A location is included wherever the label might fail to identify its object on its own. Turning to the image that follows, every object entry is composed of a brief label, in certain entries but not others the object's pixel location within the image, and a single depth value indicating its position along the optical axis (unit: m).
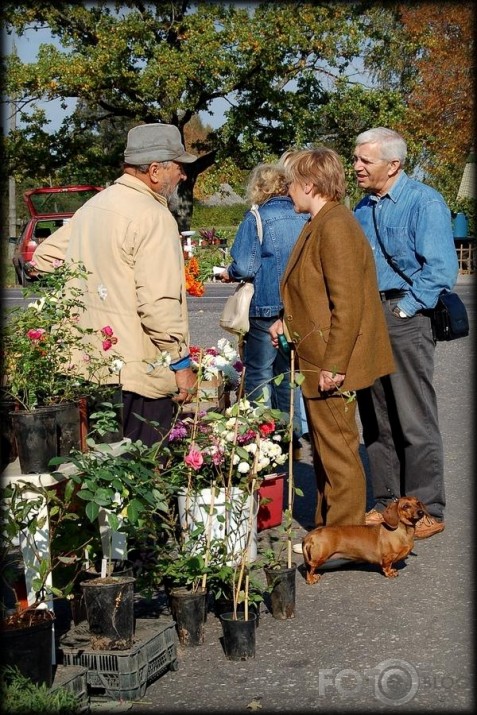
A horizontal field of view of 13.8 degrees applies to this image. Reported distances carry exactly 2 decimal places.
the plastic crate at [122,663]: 6.73
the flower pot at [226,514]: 8.00
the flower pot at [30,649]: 6.21
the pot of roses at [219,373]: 9.61
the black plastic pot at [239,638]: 7.46
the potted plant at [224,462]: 8.03
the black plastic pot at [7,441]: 7.22
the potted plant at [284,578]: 8.14
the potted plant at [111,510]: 6.75
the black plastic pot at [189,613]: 7.63
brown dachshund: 9.03
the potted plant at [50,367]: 7.08
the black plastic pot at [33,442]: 7.03
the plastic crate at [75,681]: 6.41
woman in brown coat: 9.07
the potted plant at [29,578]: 6.23
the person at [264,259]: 12.15
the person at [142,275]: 8.53
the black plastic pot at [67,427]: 7.27
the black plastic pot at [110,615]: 6.87
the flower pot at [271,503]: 10.53
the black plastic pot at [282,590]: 8.16
